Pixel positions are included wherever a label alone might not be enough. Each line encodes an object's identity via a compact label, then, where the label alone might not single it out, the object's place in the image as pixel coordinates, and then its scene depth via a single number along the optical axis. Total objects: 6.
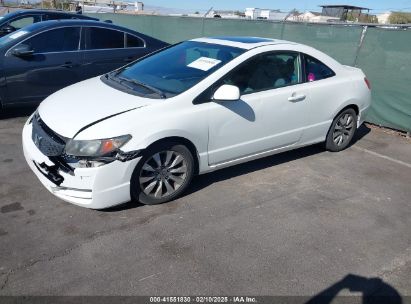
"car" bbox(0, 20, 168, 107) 5.93
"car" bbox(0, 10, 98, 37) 9.06
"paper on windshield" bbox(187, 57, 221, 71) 4.07
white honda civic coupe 3.35
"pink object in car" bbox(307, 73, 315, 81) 4.77
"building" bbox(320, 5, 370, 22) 31.67
